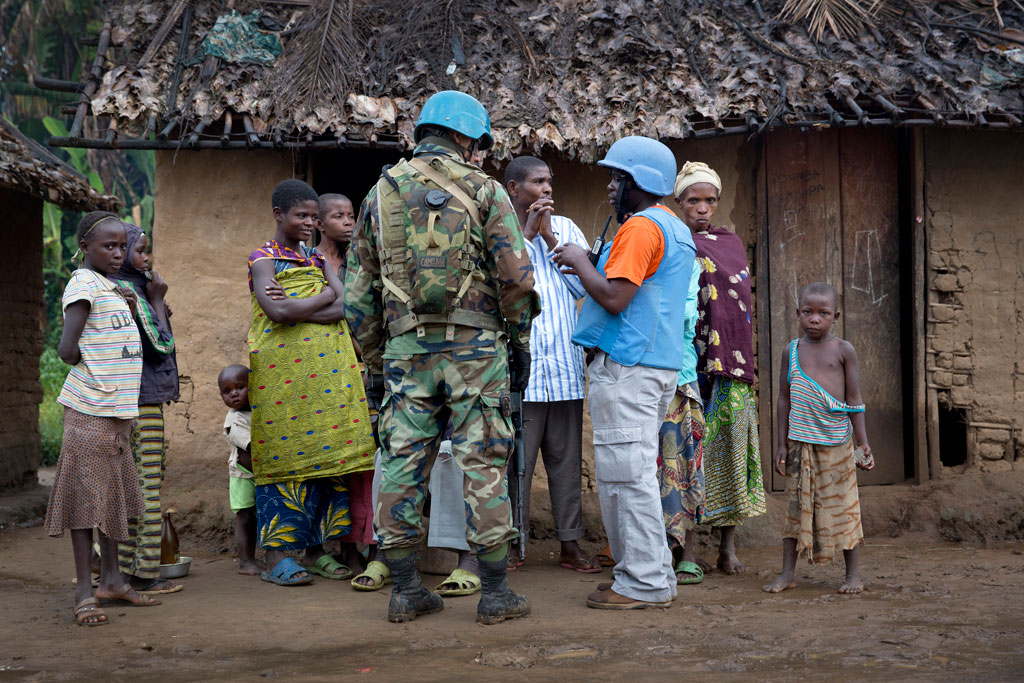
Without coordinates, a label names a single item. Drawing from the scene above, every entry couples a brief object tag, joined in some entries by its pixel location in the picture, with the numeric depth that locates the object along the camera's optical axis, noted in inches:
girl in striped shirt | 155.8
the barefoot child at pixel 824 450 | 175.3
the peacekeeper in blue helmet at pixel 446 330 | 147.4
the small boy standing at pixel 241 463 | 192.4
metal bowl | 187.2
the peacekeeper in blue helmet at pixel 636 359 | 156.3
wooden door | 244.8
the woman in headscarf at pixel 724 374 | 187.5
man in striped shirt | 185.9
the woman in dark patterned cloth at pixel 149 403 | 171.0
